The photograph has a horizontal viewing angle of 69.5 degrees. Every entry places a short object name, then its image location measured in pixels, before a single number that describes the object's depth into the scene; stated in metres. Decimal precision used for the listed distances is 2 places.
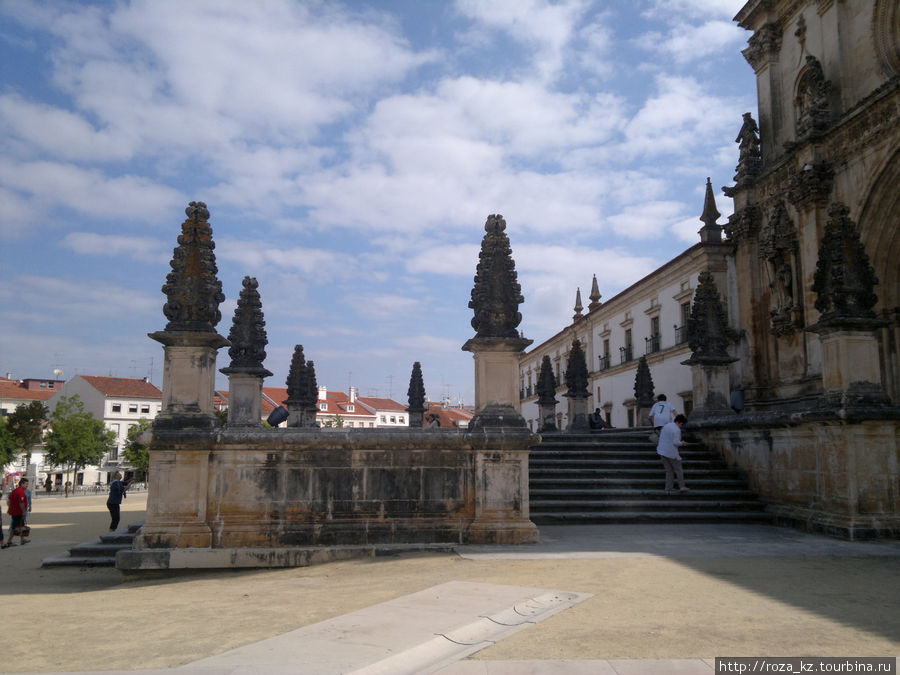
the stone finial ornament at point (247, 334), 16.23
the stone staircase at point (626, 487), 10.43
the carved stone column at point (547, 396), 20.98
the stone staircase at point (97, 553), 9.69
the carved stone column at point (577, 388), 20.52
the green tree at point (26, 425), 42.94
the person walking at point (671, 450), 10.89
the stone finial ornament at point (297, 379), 22.09
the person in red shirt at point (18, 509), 13.70
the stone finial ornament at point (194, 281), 8.30
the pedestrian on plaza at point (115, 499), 14.26
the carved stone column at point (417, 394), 25.98
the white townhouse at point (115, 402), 66.94
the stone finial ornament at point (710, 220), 28.14
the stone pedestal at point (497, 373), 8.52
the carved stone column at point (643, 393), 22.30
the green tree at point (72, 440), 45.81
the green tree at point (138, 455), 49.34
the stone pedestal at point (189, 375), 8.10
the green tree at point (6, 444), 39.84
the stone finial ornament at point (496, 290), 8.69
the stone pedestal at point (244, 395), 16.16
